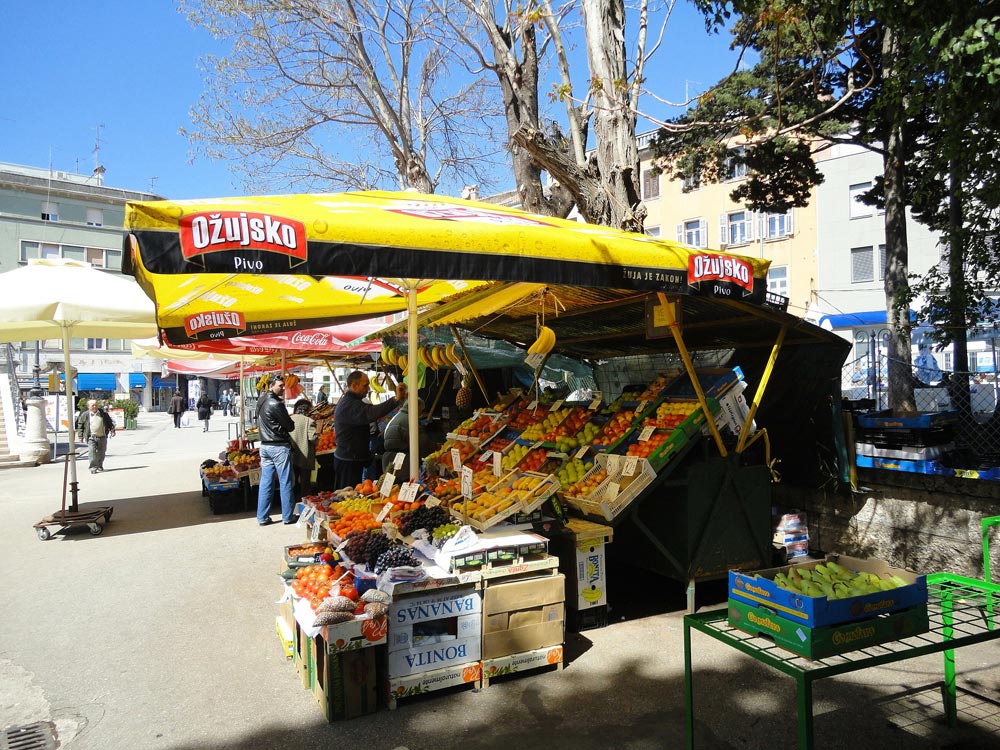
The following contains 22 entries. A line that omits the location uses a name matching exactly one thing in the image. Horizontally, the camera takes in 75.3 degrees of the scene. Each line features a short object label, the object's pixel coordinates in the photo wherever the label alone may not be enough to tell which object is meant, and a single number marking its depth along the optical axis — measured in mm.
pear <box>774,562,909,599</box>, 2705
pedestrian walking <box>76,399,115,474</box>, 15203
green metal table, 2305
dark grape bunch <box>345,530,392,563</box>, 4117
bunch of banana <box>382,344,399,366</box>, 9203
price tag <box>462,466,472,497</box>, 4793
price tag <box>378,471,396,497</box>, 5633
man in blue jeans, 8656
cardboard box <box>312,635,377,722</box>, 3551
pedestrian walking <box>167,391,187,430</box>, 30500
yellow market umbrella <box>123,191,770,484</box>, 3010
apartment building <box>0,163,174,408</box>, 42156
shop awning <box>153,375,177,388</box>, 50500
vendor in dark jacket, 7738
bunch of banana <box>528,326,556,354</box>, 5633
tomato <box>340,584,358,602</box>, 3764
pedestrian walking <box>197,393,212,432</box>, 29062
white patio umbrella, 7668
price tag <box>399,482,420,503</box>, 5148
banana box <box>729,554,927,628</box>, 2434
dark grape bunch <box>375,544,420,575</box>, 3949
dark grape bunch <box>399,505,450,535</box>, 4602
